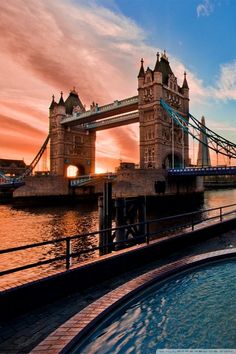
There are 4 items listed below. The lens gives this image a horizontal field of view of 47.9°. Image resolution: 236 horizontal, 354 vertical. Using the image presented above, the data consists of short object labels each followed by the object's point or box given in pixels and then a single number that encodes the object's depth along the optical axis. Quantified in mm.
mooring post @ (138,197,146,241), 12141
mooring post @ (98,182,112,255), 11266
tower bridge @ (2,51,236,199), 47688
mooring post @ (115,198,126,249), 11773
